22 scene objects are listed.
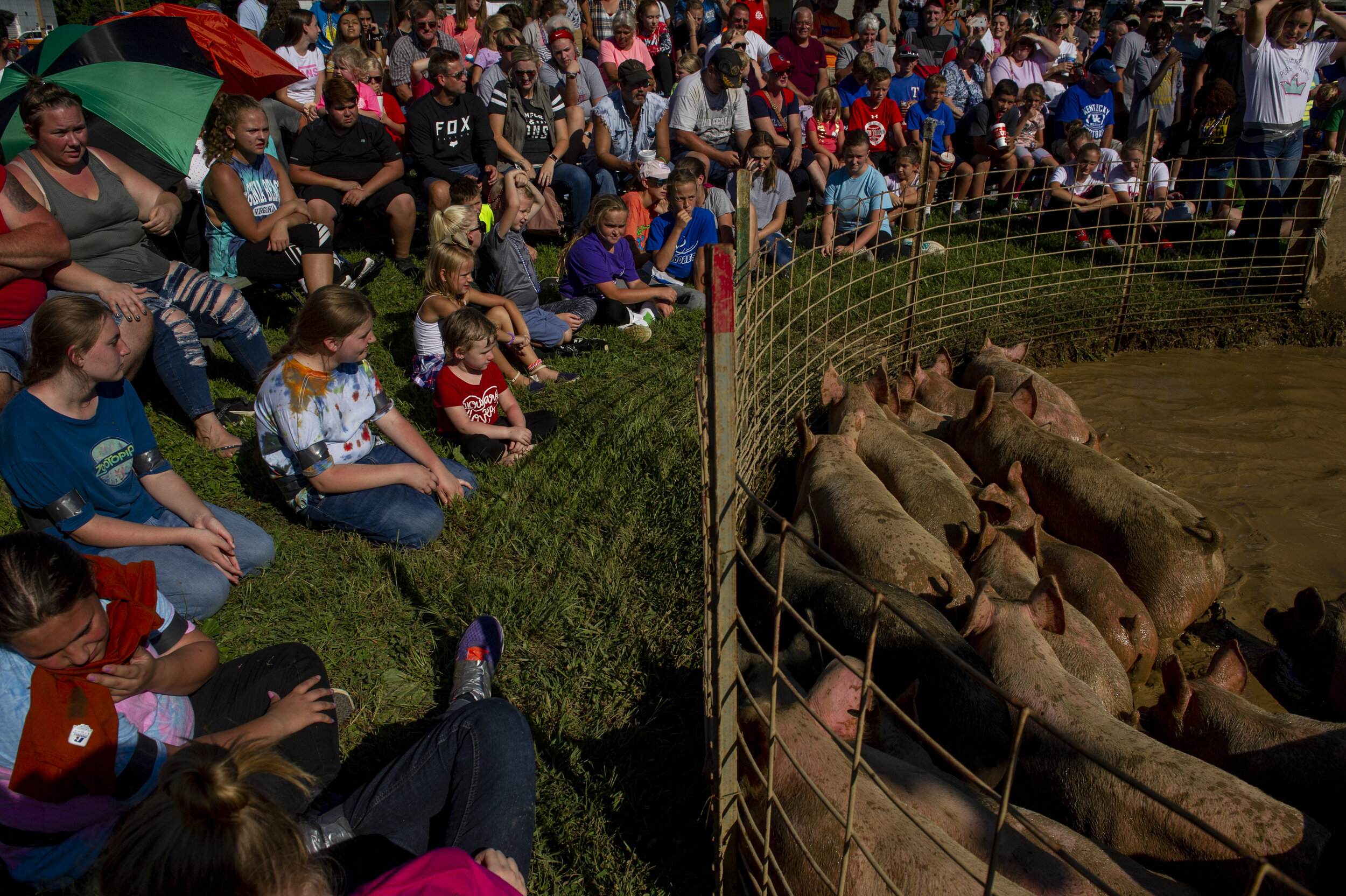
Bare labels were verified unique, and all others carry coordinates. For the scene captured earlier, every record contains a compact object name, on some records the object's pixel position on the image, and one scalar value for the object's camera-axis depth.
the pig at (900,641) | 3.11
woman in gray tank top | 4.55
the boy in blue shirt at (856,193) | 8.87
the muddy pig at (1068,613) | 3.38
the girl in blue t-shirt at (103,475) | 3.44
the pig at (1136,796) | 2.59
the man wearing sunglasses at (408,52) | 9.78
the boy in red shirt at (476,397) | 4.88
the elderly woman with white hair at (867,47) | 11.31
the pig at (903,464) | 4.32
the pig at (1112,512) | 3.97
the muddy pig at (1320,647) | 3.56
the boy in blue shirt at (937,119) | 10.86
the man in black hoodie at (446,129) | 8.26
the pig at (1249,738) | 2.91
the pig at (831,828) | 2.22
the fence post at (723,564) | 1.91
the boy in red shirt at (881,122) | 10.39
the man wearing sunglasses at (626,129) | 9.32
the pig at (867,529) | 3.79
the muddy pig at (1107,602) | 3.75
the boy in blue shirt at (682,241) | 7.68
